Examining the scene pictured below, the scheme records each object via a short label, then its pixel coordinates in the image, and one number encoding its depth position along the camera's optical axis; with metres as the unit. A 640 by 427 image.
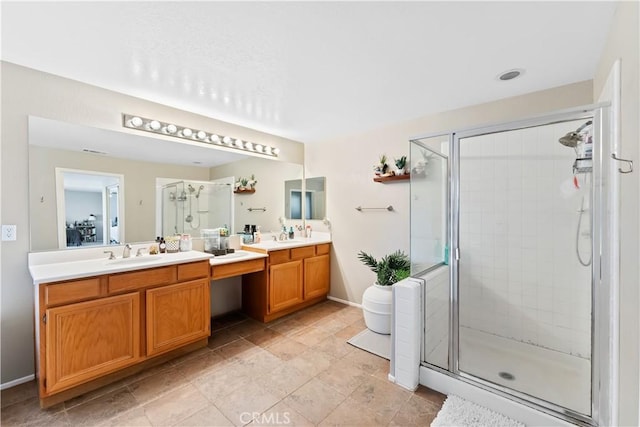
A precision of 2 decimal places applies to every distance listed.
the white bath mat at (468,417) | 1.54
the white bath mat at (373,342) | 2.39
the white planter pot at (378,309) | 2.68
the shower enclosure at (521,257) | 1.48
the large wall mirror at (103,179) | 1.97
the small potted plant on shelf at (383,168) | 3.13
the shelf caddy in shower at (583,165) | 1.70
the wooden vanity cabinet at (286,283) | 2.97
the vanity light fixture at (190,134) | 2.34
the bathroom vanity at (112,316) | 1.65
